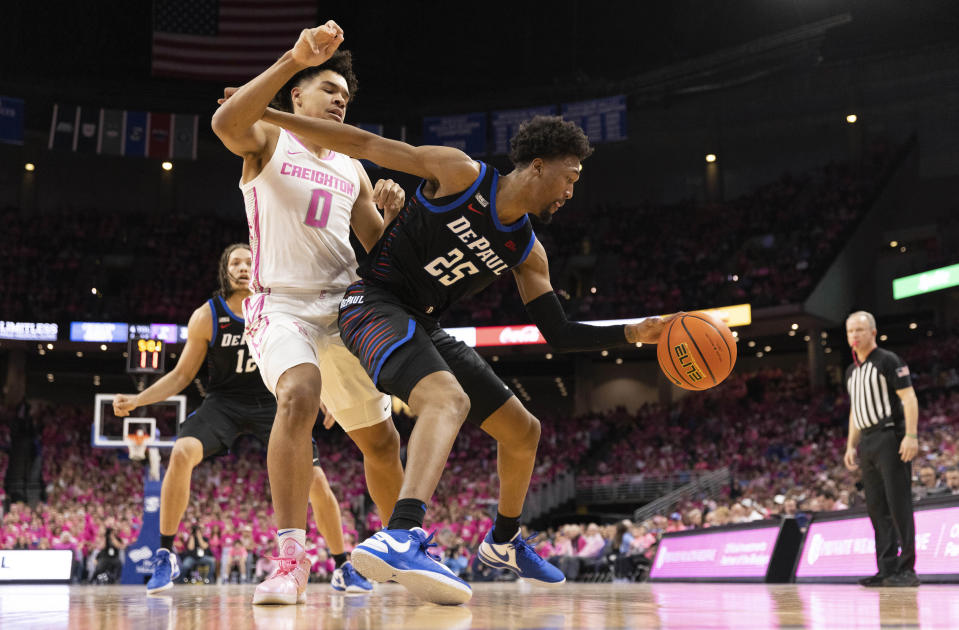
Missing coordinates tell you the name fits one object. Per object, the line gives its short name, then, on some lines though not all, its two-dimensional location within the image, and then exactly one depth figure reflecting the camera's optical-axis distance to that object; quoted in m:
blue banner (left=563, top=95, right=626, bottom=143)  21.38
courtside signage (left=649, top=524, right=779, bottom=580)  8.79
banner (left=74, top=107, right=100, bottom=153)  20.97
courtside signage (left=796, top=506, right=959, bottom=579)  6.72
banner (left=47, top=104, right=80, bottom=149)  20.70
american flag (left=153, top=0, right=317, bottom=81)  20.83
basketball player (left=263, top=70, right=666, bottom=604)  3.06
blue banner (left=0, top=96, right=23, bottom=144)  20.44
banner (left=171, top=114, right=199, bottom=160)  21.62
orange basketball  3.64
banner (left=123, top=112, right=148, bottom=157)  21.22
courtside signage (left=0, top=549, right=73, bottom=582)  12.35
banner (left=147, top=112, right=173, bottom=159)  21.47
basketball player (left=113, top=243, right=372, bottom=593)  5.32
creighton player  3.34
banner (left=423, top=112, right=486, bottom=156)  22.38
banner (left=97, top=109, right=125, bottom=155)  21.09
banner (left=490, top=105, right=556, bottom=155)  22.36
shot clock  12.95
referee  6.11
